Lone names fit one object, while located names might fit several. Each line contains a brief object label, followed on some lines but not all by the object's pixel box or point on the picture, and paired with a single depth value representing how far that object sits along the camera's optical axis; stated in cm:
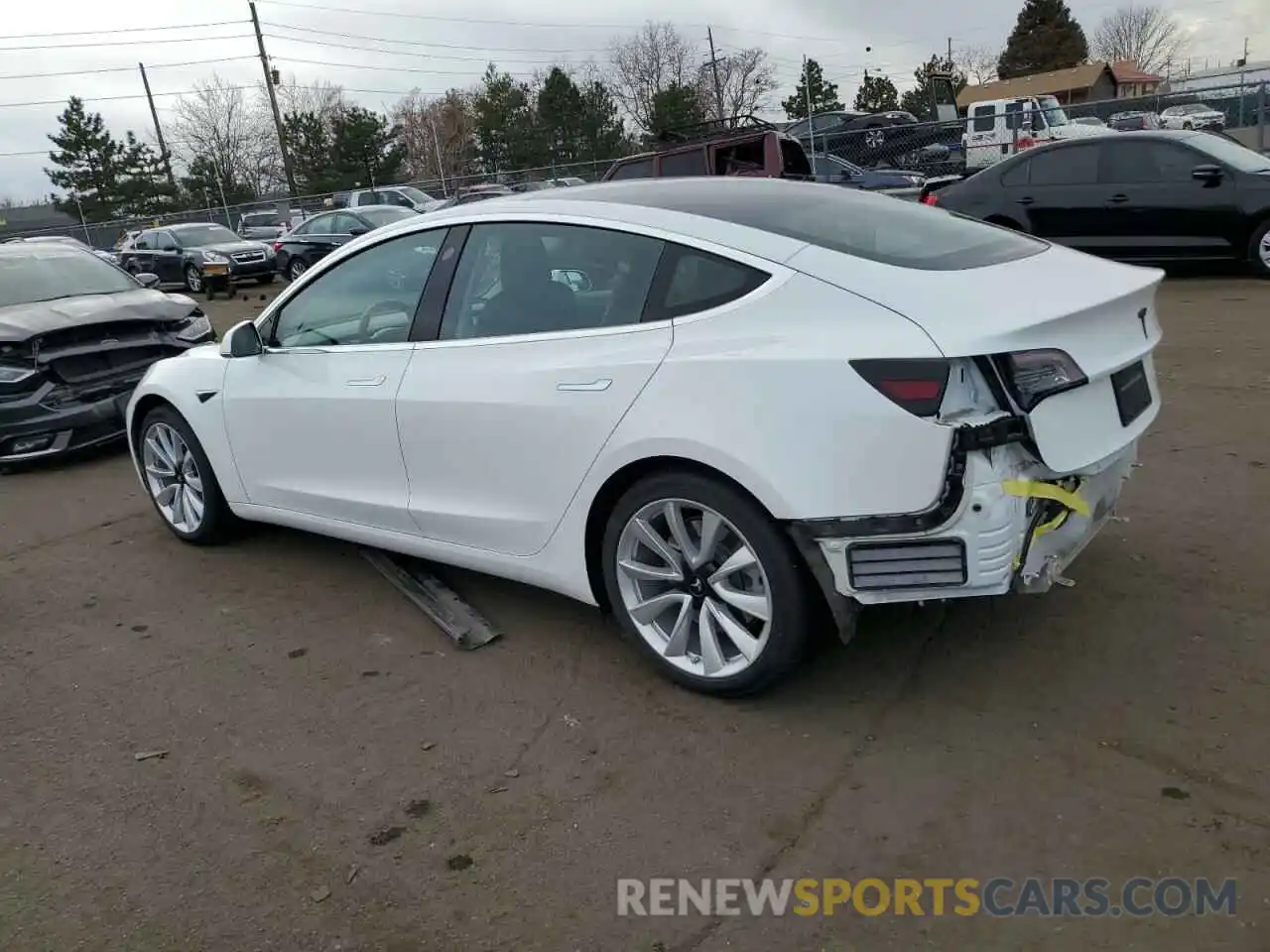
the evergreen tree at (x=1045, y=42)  6856
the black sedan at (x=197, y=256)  1988
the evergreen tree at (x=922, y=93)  6169
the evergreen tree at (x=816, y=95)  6581
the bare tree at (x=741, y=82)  7525
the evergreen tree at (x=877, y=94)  6538
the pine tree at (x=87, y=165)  5591
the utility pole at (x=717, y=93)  6192
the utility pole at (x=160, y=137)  5481
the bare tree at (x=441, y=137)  6856
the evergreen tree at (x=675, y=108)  4812
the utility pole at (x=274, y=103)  4200
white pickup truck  2359
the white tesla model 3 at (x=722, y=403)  279
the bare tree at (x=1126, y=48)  8956
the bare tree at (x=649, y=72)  7950
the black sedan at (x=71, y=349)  708
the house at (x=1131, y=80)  7031
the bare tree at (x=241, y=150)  7162
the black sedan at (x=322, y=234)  1958
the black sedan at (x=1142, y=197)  984
